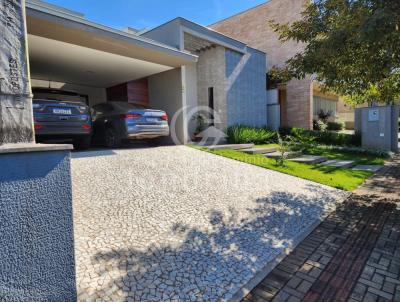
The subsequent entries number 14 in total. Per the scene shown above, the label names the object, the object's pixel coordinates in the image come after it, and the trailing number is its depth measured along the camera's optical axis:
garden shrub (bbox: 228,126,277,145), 10.98
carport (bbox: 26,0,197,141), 5.74
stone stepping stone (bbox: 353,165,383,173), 8.45
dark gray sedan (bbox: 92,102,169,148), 7.45
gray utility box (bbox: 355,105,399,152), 11.79
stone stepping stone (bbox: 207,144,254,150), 9.12
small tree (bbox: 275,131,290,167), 7.85
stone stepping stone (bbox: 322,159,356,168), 8.70
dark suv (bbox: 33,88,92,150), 5.85
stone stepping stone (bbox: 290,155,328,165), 8.84
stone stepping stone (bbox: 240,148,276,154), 9.32
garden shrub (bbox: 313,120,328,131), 17.30
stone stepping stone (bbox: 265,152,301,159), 9.16
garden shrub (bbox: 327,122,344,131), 20.81
